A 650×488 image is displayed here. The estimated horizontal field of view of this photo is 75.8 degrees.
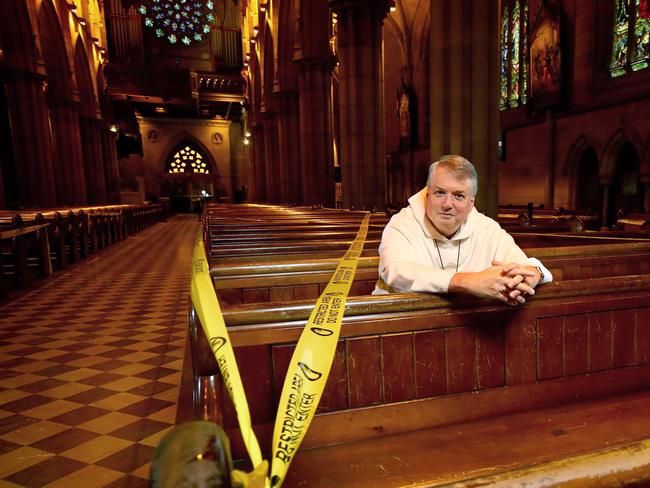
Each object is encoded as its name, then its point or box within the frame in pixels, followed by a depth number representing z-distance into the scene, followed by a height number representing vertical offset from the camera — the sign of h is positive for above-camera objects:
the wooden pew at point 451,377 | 1.52 -0.77
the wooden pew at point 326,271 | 2.62 -0.51
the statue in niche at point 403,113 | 21.72 +4.33
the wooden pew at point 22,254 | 6.75 -0.80
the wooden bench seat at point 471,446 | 1.42 -0.95
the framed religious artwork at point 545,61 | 13.95 +4.45
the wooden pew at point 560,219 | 5.28 -0.57
